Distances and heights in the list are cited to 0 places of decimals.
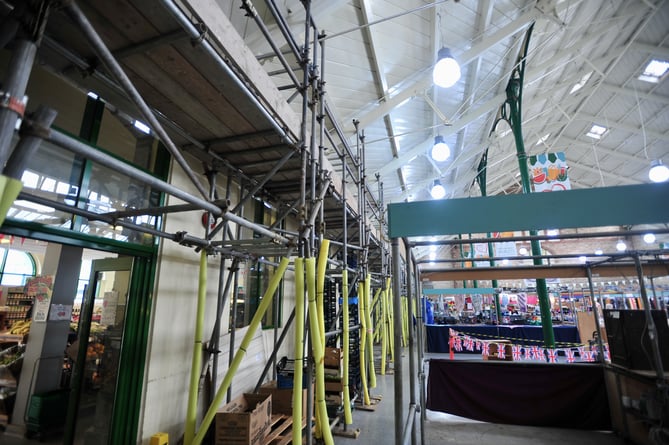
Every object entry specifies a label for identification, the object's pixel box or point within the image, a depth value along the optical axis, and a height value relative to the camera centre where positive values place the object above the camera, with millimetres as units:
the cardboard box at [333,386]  5523 -1409
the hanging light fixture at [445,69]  5039 +3541
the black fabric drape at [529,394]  5371 -1515
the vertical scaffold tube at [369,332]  5863 -584
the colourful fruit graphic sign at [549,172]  8523 +3377
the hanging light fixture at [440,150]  8172 +3745
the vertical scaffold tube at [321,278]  3657 +252
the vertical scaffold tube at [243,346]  2883 -391
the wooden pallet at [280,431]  3844 -1569
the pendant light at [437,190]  11320 +3843
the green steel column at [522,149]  9516 +4959
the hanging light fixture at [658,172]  9047 +3611
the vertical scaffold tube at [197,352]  3473 -576
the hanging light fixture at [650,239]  19708 +3868
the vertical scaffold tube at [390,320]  9350 -558
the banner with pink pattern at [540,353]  9070 -1430
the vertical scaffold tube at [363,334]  5550 -543
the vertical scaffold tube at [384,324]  7900 -531
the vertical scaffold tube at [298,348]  3092 -466
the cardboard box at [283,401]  4535 -1374
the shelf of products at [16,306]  10039 -221
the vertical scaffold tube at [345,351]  4715 -710
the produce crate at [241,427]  3363 -1305
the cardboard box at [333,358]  5828 -995
